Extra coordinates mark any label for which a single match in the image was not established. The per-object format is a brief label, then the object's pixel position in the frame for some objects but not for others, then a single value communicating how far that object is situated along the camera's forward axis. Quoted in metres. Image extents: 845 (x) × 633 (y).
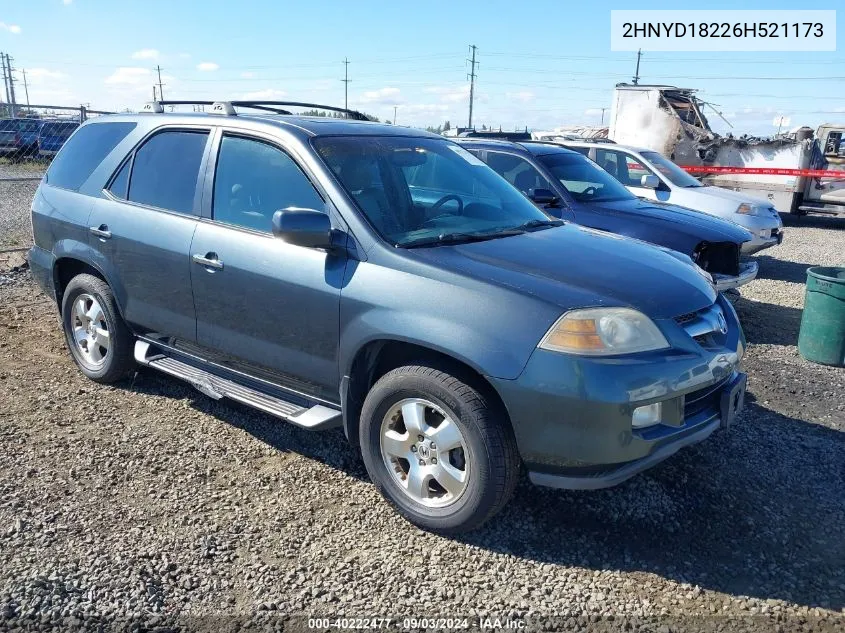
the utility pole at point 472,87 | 65.19
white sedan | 9.84
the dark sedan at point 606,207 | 6.77
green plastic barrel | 5.84
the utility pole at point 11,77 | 65.37
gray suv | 2.96
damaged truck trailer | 14.78
